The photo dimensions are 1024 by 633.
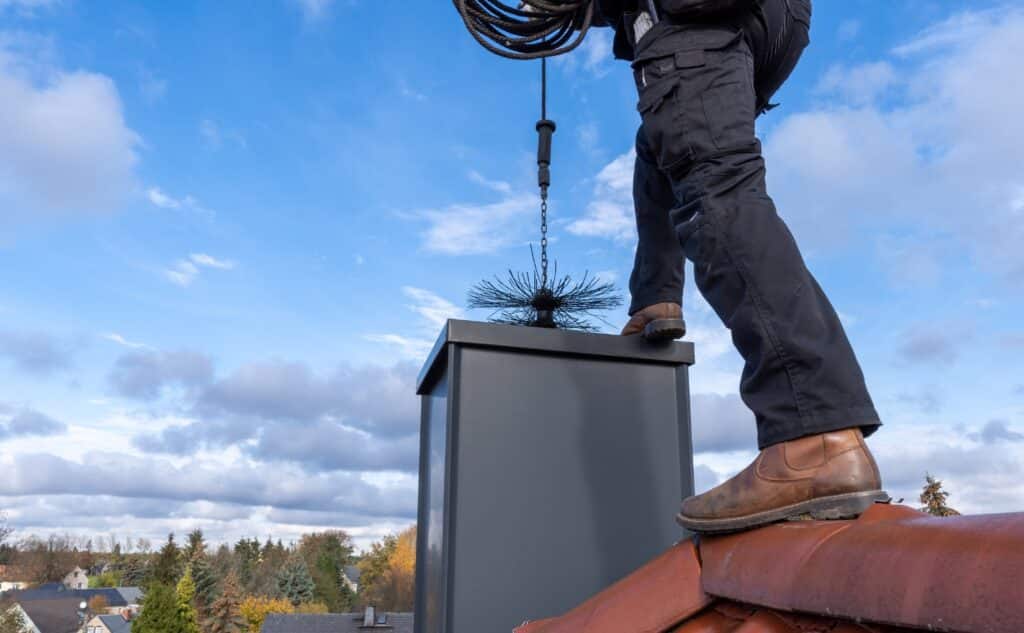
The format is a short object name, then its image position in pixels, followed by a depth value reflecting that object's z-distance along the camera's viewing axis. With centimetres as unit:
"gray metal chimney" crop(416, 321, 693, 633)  173
